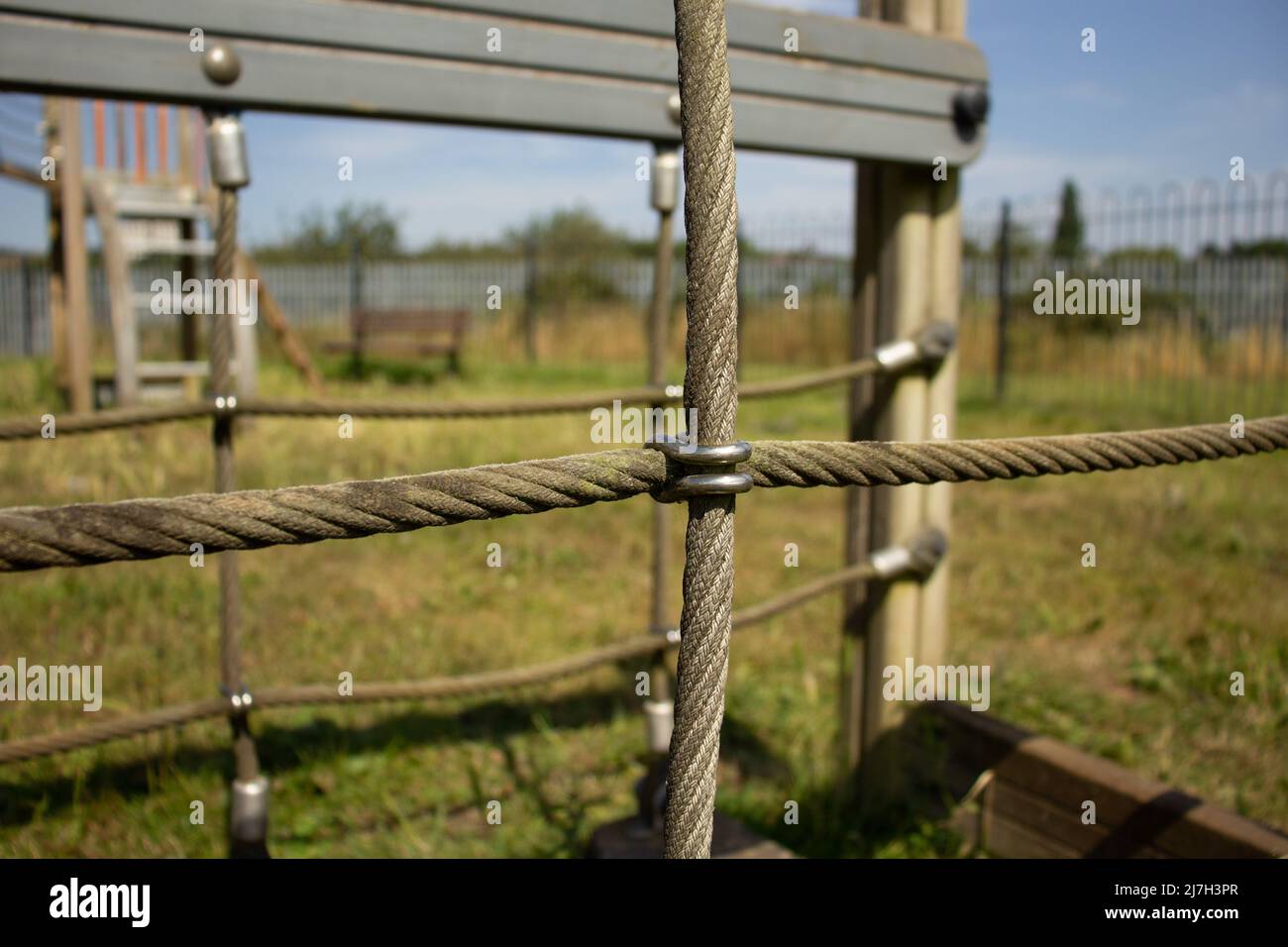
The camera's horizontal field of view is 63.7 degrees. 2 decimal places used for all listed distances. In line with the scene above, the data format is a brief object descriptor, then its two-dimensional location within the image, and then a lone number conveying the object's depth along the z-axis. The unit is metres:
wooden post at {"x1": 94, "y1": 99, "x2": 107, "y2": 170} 6.90
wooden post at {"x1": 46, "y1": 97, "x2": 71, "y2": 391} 7.12
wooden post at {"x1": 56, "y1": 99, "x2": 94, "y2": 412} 6.48
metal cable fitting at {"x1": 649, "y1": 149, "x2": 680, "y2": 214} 2.05
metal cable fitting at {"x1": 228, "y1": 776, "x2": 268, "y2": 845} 1.87
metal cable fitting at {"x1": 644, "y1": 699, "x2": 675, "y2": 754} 2.15
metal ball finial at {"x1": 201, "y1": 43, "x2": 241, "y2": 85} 1.63
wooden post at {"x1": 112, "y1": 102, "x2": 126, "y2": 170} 7.00
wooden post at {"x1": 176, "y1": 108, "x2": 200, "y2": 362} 7.22
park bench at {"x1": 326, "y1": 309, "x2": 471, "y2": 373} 12.50
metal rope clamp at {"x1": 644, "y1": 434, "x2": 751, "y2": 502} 0.87
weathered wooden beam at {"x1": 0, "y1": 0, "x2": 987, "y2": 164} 1.57
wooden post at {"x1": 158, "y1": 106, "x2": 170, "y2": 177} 7.18
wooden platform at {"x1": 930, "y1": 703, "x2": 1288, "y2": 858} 1.70
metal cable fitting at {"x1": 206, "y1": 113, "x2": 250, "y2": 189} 1.70
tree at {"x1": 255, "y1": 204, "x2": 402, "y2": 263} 20.17
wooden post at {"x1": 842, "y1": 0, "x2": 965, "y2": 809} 2.28
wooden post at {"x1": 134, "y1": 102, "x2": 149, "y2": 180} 7.08
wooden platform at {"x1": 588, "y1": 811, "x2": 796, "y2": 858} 1.99
